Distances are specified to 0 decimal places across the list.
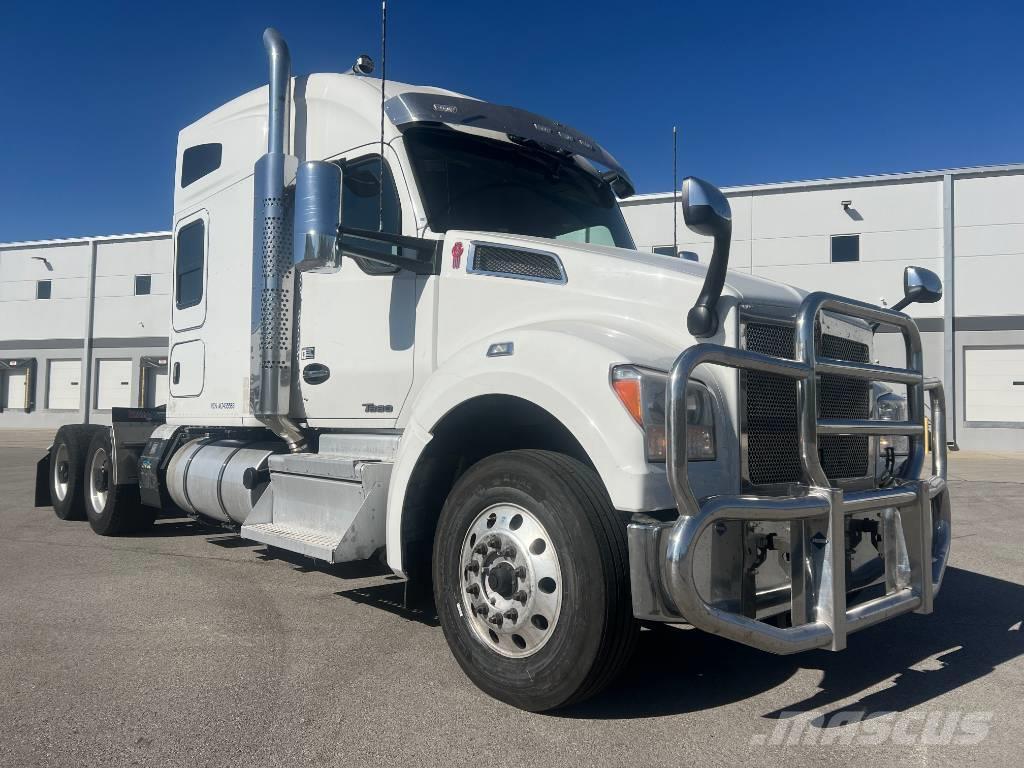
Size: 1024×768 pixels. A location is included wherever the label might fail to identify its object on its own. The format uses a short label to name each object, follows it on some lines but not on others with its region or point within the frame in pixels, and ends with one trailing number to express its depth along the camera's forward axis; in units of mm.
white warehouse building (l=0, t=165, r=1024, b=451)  22266
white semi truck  3053
